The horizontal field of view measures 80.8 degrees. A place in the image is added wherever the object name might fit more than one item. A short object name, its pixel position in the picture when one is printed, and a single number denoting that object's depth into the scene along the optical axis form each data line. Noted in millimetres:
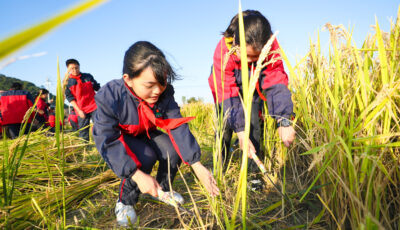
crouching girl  1135
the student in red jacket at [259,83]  1276
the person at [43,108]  5054
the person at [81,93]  3414
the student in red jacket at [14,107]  4082
